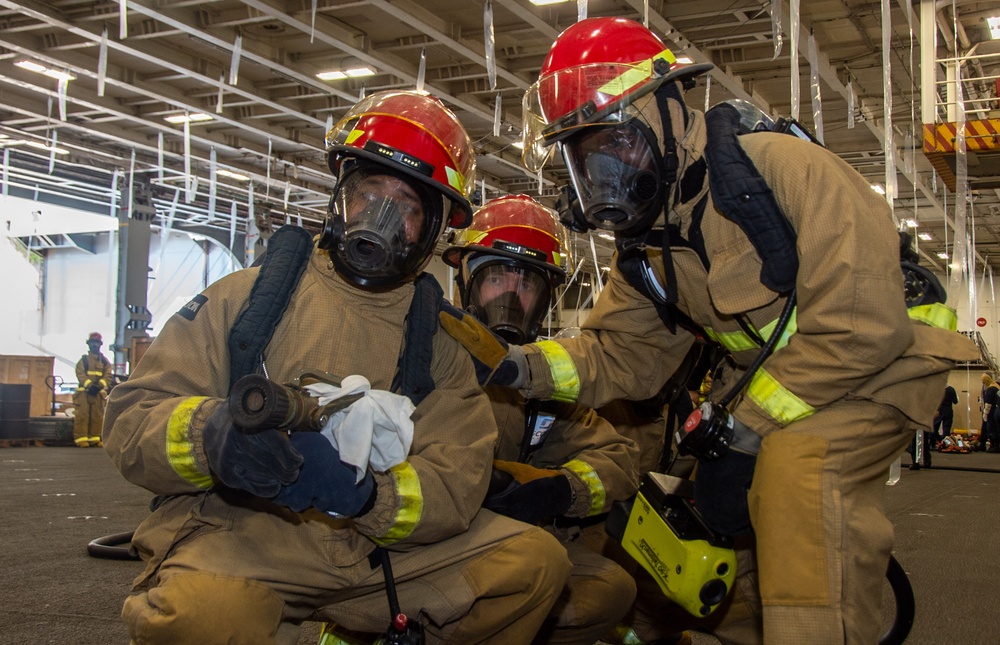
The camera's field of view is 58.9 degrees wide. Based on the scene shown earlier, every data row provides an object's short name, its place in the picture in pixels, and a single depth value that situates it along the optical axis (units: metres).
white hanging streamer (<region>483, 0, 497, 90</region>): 5.49
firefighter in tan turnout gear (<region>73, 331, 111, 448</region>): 12.43
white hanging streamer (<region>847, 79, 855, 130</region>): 8.73
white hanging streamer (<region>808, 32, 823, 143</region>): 5.19
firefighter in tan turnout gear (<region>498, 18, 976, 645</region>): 1.70
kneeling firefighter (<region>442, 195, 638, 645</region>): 2.40
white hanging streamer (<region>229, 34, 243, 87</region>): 7.10
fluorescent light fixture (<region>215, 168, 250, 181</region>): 14.85
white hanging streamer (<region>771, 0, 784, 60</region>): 4.57
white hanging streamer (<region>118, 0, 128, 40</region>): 5.73
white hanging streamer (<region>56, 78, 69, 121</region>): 9.05
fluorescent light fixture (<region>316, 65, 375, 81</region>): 10.15
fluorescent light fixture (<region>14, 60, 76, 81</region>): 10.11
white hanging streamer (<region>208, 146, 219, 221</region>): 11.61
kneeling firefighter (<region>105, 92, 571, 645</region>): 1.59
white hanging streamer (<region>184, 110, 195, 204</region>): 10.48
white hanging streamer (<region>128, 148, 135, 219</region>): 13.91
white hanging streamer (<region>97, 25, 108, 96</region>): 7.31
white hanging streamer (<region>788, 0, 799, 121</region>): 4.25
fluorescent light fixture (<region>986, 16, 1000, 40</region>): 8.44
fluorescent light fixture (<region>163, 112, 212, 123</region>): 12.29
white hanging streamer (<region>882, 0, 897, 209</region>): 4.43
